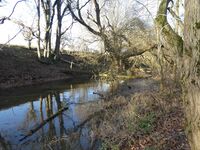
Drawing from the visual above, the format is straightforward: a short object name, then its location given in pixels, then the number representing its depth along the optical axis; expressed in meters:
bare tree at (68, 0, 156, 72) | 9.20
